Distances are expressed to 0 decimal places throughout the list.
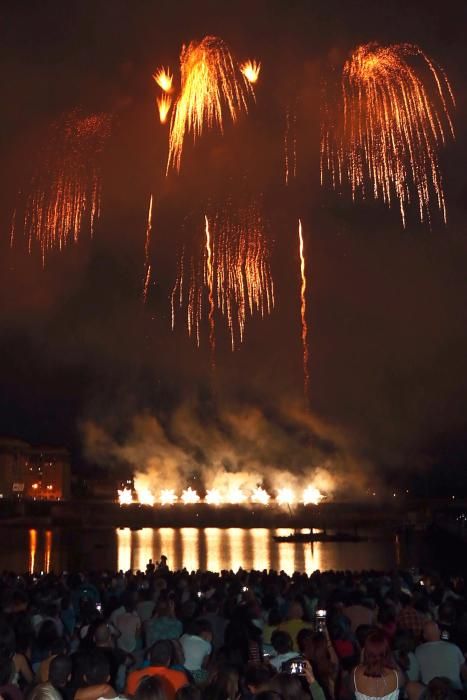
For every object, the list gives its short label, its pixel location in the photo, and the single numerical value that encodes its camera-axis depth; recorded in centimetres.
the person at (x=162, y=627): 980
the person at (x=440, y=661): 801
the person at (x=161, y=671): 690
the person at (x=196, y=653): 875
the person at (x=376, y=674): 647
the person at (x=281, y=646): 803
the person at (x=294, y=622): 961
